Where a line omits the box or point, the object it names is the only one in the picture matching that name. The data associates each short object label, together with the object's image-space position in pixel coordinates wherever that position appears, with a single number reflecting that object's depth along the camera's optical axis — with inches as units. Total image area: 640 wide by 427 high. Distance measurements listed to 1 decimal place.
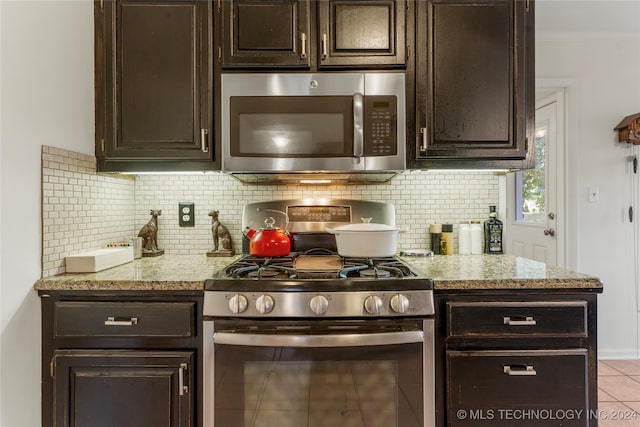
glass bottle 76.2
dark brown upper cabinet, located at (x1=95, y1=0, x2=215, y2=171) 62.2
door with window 113.7
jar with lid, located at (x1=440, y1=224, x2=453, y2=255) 75.7
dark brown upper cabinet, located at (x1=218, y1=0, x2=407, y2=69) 62.4
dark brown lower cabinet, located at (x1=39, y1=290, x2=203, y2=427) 50.7
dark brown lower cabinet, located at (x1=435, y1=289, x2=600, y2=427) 50.6
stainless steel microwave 61.9
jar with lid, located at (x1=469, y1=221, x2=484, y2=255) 76.0
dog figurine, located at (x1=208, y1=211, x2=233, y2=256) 74.9
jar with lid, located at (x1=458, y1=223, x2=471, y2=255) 76.5
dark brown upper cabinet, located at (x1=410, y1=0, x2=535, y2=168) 63.1
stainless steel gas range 49.1
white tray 57.3
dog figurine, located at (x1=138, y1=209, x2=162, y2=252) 74.6
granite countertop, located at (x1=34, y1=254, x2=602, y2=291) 51.4
